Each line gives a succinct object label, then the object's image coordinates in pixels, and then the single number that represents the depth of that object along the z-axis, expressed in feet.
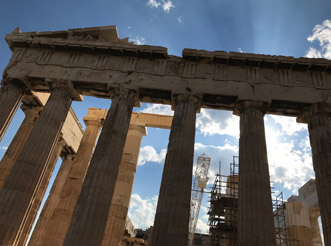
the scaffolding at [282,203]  76.95
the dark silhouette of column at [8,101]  53.98
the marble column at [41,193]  63.26
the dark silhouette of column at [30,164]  43.62
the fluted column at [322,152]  42.78
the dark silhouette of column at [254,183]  40.11
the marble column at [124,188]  60.49
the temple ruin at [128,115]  42.60
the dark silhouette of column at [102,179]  41.11
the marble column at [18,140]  62.18
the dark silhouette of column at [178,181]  40.09
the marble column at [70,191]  62.64
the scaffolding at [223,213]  66.74
